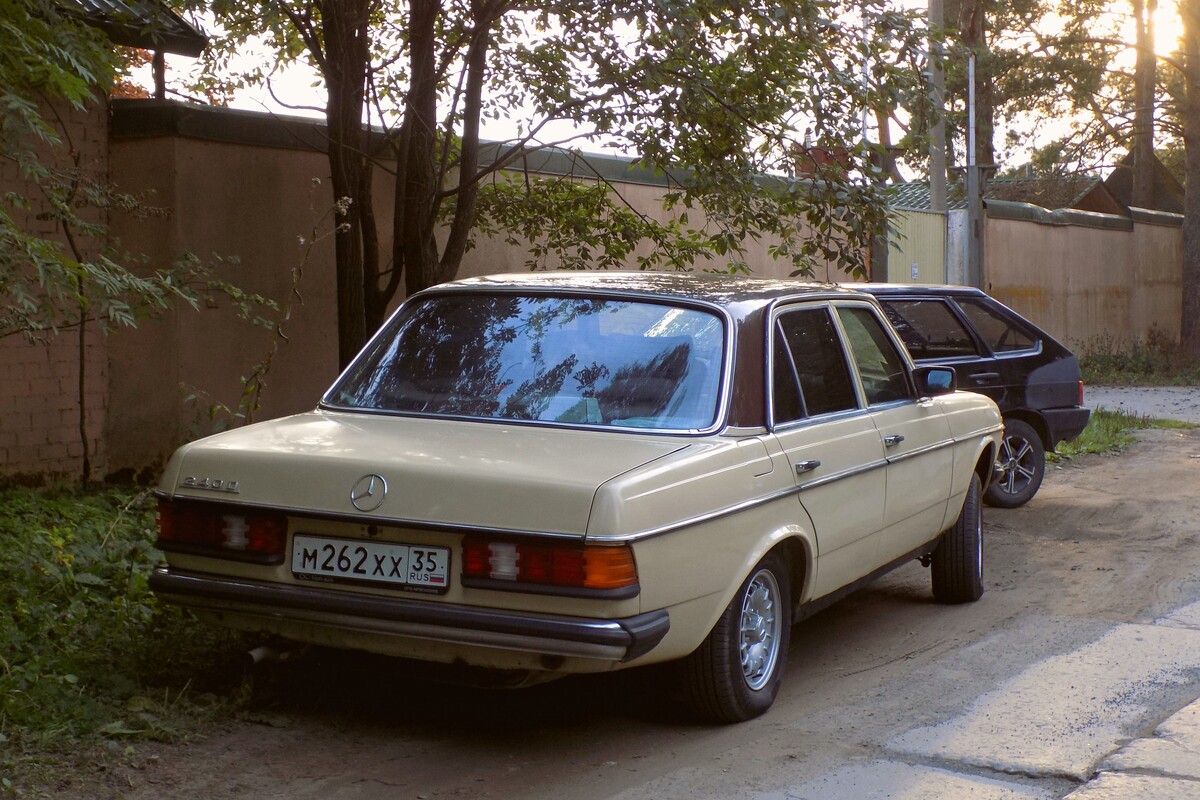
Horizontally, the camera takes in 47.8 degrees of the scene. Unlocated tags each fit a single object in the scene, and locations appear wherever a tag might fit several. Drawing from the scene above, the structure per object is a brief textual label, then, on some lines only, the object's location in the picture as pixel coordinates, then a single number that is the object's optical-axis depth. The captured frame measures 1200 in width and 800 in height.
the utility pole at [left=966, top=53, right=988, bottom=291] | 18.11
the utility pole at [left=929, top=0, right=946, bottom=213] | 8.89
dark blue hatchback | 9.62
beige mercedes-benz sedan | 4.08
